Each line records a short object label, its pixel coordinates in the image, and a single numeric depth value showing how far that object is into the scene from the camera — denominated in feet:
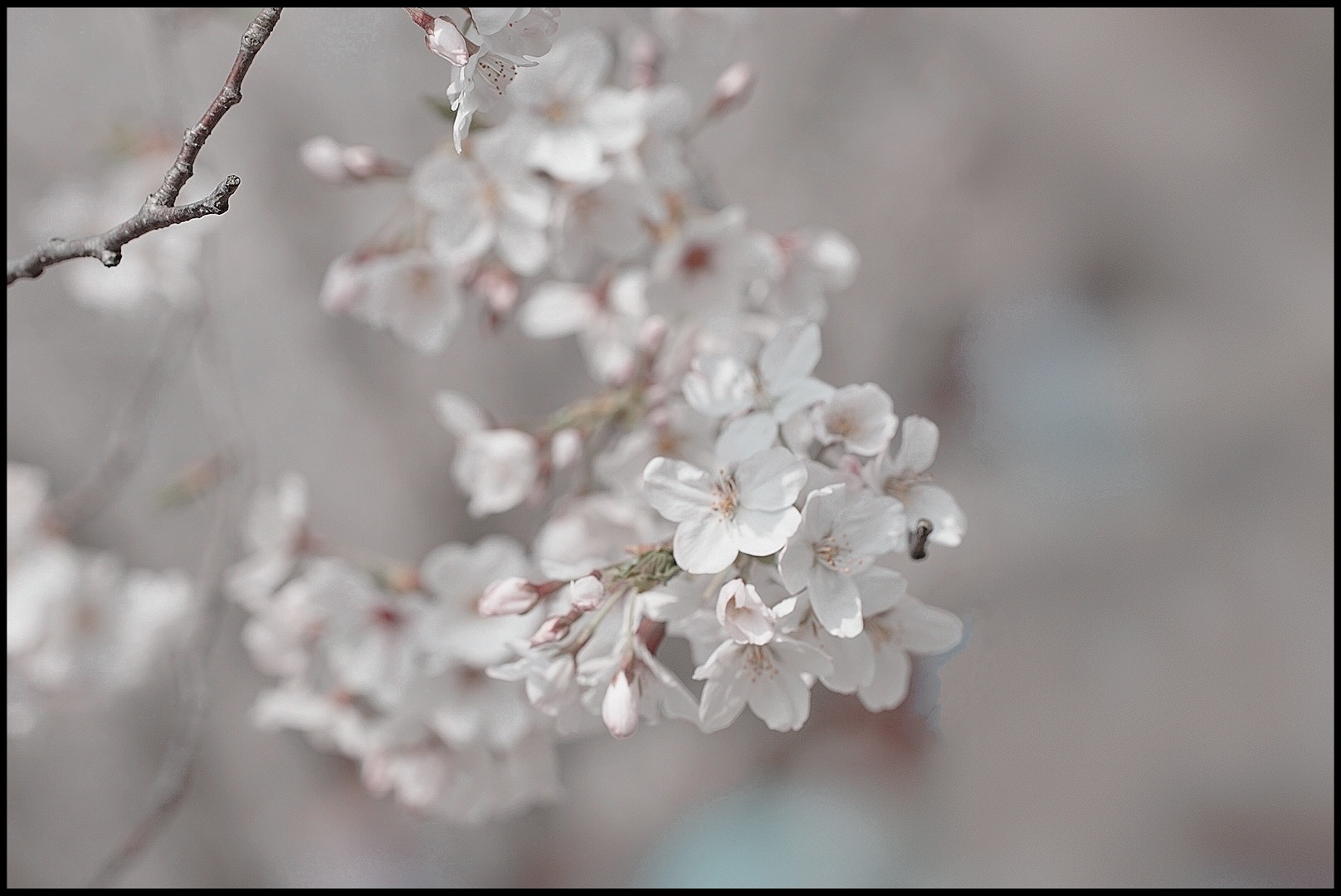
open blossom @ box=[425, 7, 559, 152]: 4.45
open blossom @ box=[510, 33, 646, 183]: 4.77
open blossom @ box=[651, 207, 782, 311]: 4.83
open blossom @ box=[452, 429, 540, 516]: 4.84
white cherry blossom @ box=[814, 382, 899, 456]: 4.56
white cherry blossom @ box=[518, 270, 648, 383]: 4.96
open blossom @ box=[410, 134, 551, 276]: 4.79
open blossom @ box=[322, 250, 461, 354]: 4.85
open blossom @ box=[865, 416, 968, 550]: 4.58
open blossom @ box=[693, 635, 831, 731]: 4.55
